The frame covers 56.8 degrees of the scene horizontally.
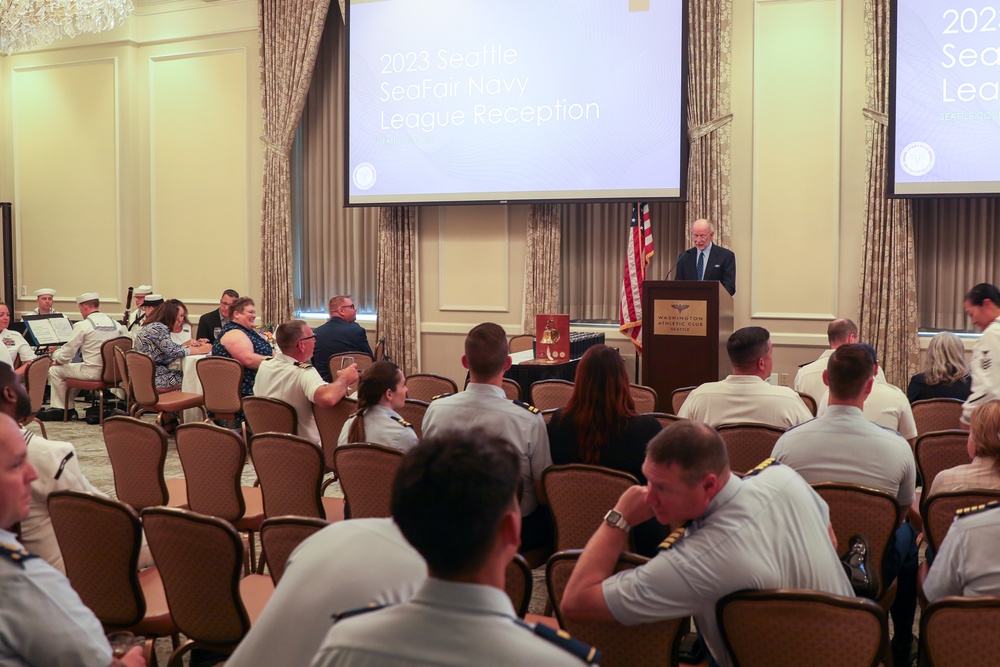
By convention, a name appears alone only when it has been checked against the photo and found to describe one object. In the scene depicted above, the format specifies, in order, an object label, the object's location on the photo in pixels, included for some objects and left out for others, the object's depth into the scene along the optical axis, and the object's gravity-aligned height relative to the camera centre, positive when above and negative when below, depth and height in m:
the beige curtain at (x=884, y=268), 8.23 +0.14
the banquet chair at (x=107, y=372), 9.00 -0.84
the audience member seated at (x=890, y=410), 4.52 -0.62
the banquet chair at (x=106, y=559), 2.88 -0.87
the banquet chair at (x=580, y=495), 3.28 -0.77
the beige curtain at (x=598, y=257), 9.36 +0.29
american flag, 8.91 +0.17
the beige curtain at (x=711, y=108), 8.62 +1.66
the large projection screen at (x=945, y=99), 7.65 +1.55
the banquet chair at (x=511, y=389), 5.86 -0.66
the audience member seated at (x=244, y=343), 7.41 -0.47
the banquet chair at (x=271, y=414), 5.21 -0.72
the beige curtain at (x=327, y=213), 10.73 +0.85
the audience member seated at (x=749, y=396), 4.30 -0.53
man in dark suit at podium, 8.09 +0.21
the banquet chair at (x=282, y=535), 2.61 -0.71
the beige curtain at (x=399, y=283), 10.20 +0.03
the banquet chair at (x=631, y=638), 2.27 -0.87
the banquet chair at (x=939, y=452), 3.92 -0.72
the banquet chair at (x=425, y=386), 6.17 -0.68
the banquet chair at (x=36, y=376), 7.20 -0.70
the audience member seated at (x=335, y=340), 7.97 -0.47
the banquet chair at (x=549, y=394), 5.62 -0.67
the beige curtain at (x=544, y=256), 9.50 +0.30
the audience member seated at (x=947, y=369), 5.59 -0.52
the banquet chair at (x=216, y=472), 4.07 -0.84
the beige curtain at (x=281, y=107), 10.43 +2.05
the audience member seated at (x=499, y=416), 3.85 -0.55
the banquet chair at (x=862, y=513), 3.00 -0.75
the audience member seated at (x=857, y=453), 3.31 -0.61
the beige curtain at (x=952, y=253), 8.23 +0.27
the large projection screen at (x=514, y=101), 8.69 +1.85
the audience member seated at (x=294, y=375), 5.47 -0.53
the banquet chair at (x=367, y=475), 3.69 -0.77
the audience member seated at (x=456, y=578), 1.30 -0.43
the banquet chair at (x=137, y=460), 4.16 -0.80
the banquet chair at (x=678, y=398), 5.44 -0.67
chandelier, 9.57 +2.82
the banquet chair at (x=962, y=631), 2.08 -0.79
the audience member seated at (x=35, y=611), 1.82 -0.65
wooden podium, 6.73 -0.36
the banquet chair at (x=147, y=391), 7.75 -0.89
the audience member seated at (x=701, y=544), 2.14 -0.62
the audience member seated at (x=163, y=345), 8.15 -0.52
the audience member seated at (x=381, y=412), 4.04 -0.56
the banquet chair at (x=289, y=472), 4.04 -0.83
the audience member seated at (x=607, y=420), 3.60 -0.53
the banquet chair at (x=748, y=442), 3.95 -0.68
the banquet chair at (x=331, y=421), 5.31 -0.79
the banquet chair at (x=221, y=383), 7.14 -0.76
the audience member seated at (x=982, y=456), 3.06 -0.59
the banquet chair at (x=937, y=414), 5.00 -0.71
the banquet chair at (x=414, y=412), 5.02 -0.69
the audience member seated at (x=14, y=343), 8.65 -0.54
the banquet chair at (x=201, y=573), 2.71 -0.86
